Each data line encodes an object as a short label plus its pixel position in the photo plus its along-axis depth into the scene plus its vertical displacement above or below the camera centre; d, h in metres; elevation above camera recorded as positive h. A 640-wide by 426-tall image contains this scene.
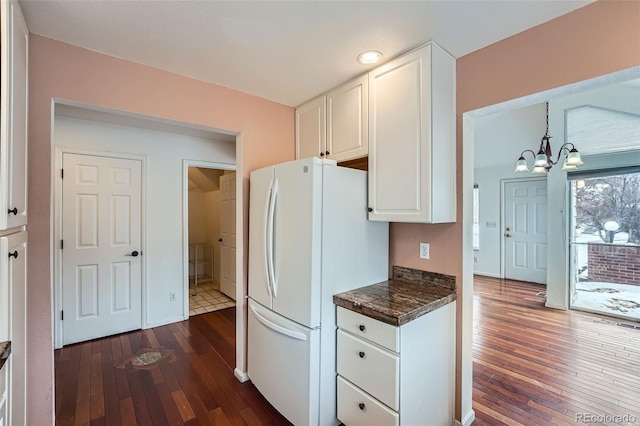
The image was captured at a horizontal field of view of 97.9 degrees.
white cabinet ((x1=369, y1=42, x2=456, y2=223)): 1.67 +0.49
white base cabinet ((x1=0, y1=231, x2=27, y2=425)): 1.09 -0.45
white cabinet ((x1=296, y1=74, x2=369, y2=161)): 2.05 +0.74
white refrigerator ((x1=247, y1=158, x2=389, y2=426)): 1.73 -0.37
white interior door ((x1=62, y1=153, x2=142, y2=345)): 2.98 -0.37
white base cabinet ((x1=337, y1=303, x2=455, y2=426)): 1.48 -0.91
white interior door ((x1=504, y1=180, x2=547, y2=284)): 5.39 -0.33
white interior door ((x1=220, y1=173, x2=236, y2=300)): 4.45 -0.34
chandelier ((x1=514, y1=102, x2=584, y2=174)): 3.28 +0.67
